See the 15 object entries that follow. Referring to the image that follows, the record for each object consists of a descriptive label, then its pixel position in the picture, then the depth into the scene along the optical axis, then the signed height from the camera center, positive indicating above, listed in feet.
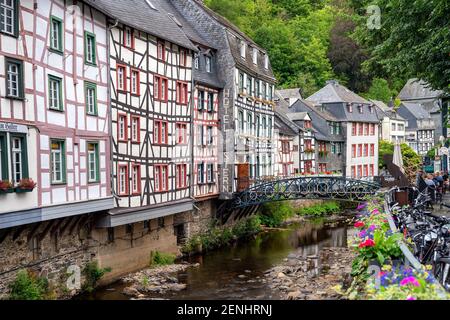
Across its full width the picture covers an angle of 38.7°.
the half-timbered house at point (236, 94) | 108.47 +7.83
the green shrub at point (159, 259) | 83.87 -15.92
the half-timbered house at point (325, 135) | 172.86 +0.38
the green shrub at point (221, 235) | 95.25 -15.99
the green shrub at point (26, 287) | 55.16 -12.86
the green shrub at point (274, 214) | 129.29 -15.79
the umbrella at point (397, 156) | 106.32 -3.53
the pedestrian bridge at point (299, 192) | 106.22 -9.33
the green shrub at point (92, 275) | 68.08 -14.57
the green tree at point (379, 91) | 244.22 +16.98
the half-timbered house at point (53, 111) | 53.11 +2.85
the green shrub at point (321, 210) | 149.61 -17.57
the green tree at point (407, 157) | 172.65 -6.38
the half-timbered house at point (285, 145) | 148.45 -1.98
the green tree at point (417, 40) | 52.35 +8.53
